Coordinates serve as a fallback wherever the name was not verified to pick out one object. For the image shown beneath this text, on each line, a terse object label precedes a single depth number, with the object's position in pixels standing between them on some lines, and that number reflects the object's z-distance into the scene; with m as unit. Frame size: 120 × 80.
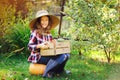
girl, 6.45
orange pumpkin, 6.58
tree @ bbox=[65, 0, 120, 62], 7.65
